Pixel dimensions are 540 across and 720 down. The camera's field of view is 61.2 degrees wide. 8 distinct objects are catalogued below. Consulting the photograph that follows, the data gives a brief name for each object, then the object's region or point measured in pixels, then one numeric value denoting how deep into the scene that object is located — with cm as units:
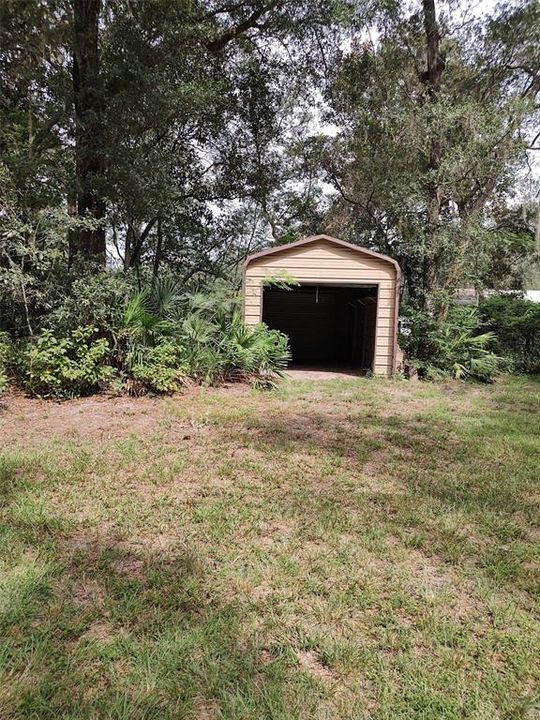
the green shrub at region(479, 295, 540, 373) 998
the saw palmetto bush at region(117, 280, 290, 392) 658
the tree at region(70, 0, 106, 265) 631
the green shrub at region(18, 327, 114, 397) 595
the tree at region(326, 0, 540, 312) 862
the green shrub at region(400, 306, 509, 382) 909
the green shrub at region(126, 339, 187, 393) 639
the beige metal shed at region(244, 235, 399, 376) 874
